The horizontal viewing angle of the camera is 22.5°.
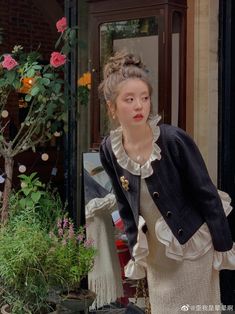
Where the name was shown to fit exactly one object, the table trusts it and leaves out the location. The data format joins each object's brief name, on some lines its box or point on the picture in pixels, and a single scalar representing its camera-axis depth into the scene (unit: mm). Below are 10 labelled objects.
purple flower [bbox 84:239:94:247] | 3961
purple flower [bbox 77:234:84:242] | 3914
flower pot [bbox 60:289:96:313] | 3916
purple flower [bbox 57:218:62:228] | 4058
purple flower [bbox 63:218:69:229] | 4024
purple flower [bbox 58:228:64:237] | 3957
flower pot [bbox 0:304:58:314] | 3850
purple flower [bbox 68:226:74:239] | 3871
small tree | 4215
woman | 2473
